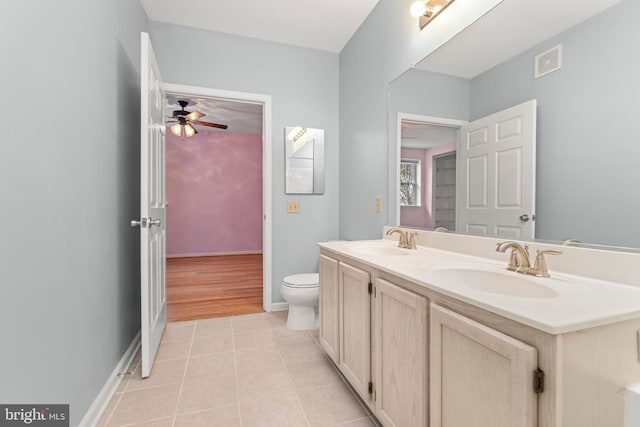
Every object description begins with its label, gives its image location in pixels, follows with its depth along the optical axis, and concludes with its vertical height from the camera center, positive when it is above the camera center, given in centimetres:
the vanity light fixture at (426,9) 170 +121
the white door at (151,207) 168 +2
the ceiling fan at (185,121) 357 +115
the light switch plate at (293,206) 287 +5
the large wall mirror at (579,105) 90 +38
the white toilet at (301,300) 233 -73
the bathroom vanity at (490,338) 63 -34
